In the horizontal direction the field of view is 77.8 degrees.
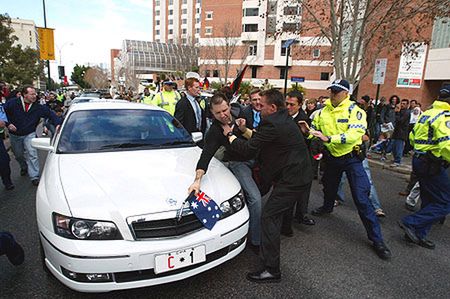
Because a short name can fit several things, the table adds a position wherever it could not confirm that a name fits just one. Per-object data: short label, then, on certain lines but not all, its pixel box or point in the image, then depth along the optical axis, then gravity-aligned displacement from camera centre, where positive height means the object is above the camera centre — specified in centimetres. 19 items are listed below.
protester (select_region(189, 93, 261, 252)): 268 -70
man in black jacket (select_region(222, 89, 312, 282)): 246 -66
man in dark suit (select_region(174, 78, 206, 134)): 486 -30
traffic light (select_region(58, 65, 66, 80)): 2538 +120
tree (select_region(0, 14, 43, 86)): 2358 +219
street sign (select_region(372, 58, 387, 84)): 828 +83
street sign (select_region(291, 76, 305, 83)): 1490 +83
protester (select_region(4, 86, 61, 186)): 503 -68
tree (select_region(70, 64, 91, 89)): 8525 +323
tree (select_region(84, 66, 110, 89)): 6838 +208
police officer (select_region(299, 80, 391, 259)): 308 -50
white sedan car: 192 -96
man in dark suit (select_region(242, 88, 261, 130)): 353 -24
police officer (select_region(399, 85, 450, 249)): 312 -75
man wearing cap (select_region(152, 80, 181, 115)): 672 -20
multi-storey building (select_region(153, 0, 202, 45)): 7356 +1929
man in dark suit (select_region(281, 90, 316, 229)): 375 -29
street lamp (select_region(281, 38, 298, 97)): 1139 +212
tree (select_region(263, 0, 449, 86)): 867 +251
